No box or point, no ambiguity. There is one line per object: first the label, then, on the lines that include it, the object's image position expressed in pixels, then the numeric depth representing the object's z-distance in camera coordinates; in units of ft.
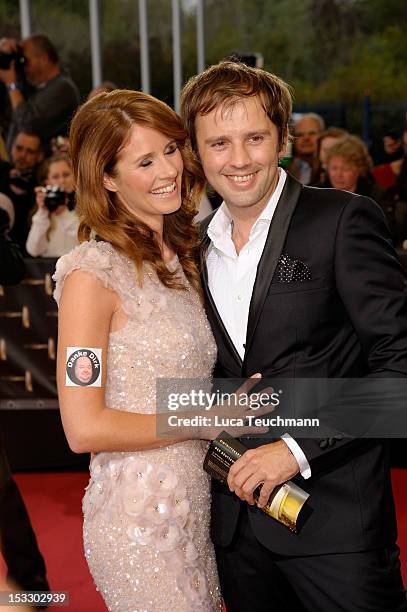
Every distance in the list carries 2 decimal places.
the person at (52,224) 14.47
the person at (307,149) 18.47
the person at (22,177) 15.39
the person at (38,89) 18.71
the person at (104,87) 17.08
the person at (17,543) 9.70
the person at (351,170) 16.44
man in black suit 5.57
